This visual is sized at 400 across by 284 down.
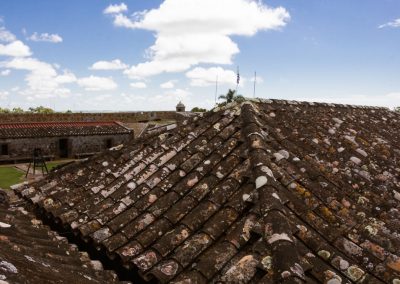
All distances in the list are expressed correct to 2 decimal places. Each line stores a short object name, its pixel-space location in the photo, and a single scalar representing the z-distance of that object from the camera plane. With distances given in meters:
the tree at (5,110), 50.19
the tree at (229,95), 50.10
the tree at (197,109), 56.05
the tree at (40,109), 52.22
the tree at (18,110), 49.85
